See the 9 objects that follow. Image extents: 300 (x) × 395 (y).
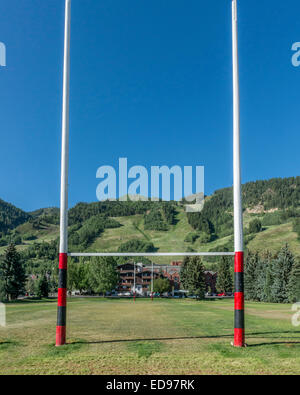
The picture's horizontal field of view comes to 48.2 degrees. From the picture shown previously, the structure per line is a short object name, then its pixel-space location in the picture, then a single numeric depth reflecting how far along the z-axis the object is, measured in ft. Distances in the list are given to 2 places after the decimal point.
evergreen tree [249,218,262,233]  342.03
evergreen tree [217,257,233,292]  179.01
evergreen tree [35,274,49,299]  139.44
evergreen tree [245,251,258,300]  145.69
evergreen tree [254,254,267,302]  137.10
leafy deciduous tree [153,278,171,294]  154.20
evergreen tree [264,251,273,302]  131.67
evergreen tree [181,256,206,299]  156.15
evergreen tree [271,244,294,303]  126.19
